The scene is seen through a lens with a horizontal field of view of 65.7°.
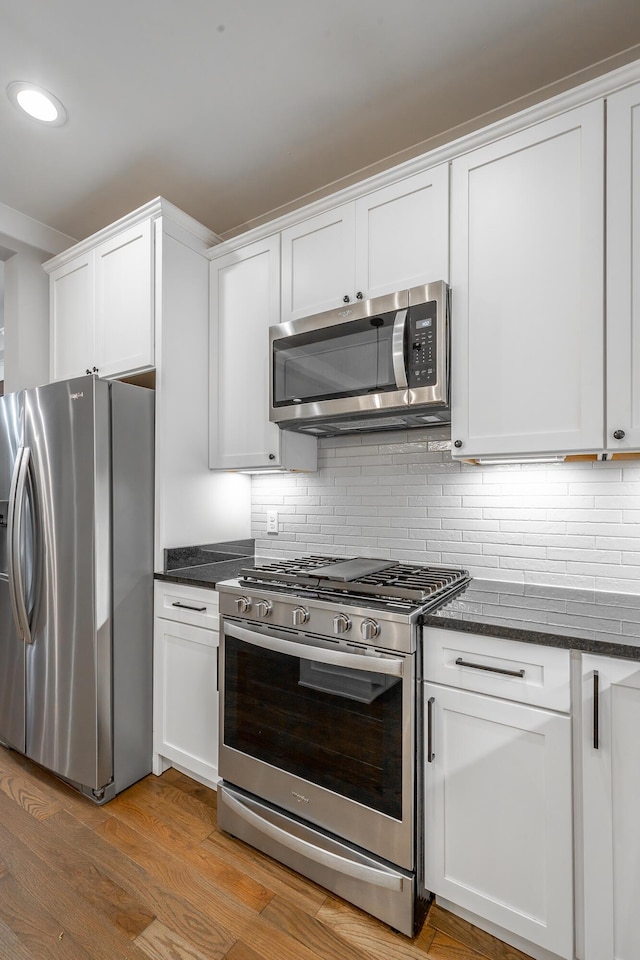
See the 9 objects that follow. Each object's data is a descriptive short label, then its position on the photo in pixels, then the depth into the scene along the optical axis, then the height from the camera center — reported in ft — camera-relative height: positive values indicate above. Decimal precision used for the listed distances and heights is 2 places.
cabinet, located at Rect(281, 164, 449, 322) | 6.13 +3.00
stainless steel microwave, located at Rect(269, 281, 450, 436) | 5.90 +1.35
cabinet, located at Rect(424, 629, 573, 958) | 4.31 -2.93
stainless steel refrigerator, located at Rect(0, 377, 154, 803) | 6.82 -1.59
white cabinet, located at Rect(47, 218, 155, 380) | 7.85 +2.79
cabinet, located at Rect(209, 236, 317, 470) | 7.66 +1.68
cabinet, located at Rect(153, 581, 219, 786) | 6.88 -3.06
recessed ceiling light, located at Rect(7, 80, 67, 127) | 6.31 +4.85
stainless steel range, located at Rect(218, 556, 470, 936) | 4.88 -2.79
